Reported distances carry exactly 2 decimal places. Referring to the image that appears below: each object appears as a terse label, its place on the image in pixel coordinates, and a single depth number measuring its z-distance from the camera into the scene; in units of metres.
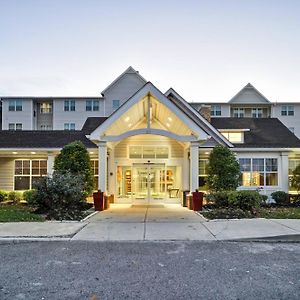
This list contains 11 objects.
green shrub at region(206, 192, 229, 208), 15.33
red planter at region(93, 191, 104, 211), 15.94
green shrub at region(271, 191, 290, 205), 18.38
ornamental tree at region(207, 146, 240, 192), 17.39
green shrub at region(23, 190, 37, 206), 14.50
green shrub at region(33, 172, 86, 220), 13.47
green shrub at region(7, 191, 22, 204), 19.36
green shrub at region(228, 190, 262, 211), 14.37
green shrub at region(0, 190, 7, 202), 19.14
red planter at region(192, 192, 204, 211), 15.86
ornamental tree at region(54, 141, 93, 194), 16.44
